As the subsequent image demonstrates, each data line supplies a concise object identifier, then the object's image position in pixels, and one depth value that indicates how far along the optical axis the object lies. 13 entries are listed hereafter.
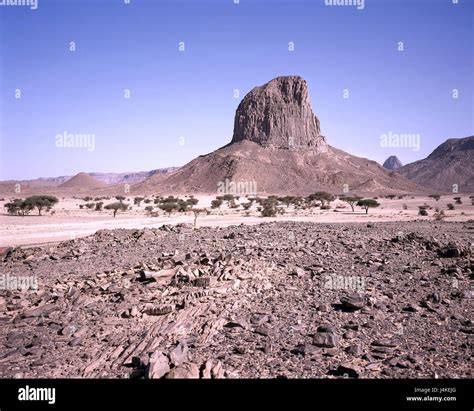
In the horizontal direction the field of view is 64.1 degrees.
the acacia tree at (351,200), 47.86
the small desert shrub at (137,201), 59.09
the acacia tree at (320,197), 56.59
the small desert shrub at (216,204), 49.29
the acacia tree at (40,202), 40.75
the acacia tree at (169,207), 40.50
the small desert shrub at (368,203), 41.91
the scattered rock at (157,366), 5.32
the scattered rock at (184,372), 5.24
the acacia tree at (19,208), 39.06
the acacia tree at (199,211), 40.91
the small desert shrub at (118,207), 43.30
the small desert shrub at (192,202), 53.25
